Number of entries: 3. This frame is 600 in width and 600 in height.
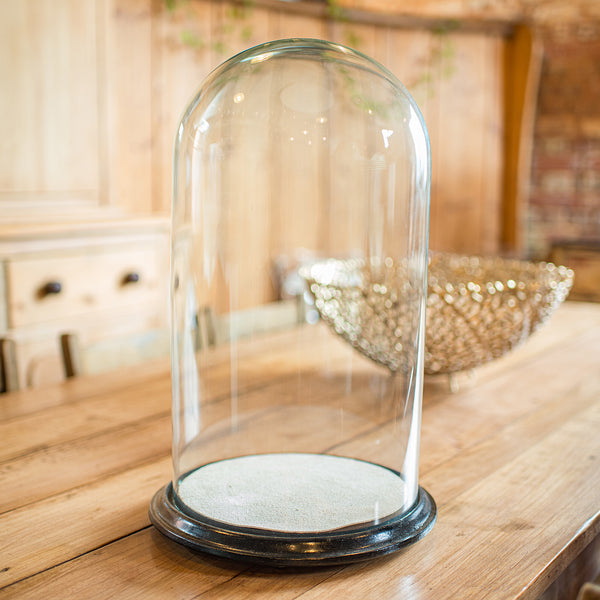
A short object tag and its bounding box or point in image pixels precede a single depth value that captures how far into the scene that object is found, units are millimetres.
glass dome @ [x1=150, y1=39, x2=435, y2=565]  603
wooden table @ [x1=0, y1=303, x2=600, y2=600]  537
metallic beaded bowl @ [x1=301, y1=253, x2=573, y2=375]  1018
